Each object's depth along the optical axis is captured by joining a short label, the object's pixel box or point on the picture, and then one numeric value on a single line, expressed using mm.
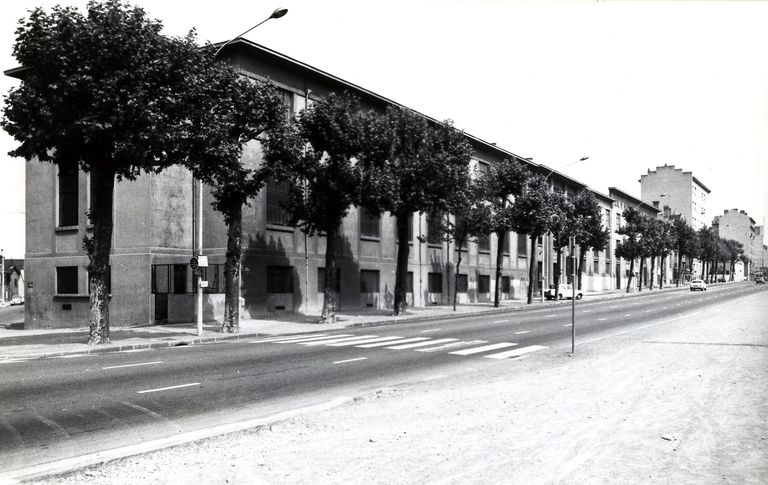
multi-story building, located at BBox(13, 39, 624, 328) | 27766
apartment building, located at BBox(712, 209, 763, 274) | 165000
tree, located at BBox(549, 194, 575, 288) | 44688
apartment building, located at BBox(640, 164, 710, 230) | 124438
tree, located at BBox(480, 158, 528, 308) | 39575
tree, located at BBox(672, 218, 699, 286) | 93312
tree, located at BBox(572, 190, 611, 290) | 58188
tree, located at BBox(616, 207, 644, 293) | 70625
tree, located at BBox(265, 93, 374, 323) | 24406
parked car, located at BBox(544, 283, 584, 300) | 51906
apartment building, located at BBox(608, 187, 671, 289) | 86538
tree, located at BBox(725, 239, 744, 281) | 137000
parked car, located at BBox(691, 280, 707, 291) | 74312
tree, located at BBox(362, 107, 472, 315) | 26017
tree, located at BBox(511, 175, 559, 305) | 41344
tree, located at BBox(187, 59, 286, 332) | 18062
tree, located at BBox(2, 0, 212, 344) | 15547
